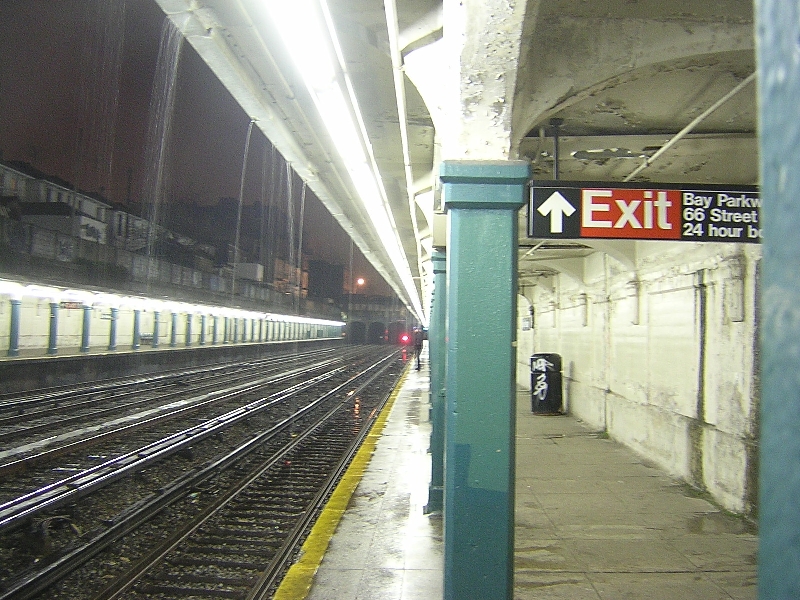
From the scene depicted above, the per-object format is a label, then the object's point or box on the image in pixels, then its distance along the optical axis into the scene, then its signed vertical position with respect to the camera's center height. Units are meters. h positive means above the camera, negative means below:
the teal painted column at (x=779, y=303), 0.77 +0.06
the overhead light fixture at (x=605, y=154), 6.37 +2.00
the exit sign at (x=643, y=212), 3.92 +0.86
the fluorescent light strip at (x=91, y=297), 17.34 +1.09
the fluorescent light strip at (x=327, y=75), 3.61 +1.86
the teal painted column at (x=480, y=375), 3.07 -0.19
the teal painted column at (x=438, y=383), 6.30 -0.56
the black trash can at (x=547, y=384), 13.36 -0.94
